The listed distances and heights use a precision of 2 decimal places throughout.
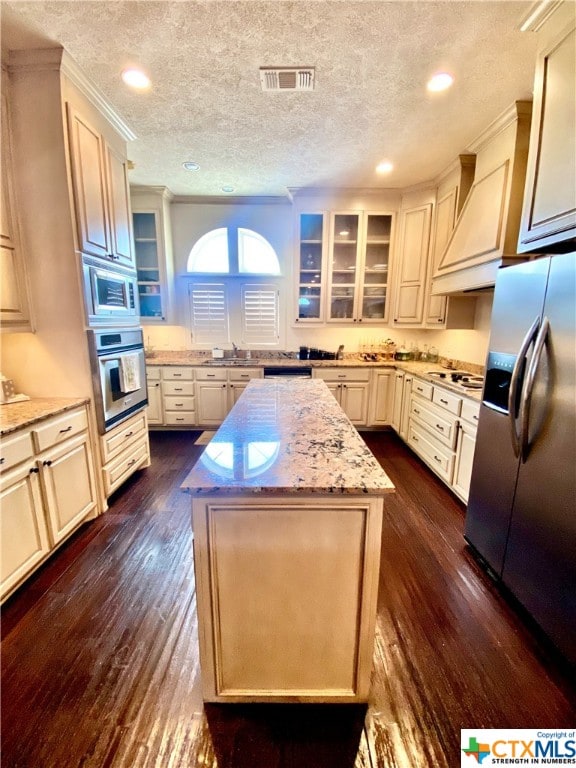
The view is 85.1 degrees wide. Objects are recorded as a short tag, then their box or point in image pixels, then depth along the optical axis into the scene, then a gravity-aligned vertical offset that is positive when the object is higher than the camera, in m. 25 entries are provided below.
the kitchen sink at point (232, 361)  3.96 -0.44
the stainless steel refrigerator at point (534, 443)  1.32 -0.54
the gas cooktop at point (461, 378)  2.58 -0.45
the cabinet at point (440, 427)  2.39 -0.88
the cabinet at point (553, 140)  1.45 +0.93
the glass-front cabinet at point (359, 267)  3.92 +0.78
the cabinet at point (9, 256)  1.85 +0.42
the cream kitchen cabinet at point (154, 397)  3.89 -0.87
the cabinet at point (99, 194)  2.01 +0.94
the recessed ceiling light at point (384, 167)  3.07 +1.61
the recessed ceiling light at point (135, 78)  1.91 +1.53
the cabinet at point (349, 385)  3.92 -0.70
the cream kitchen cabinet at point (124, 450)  2.36 -1.02
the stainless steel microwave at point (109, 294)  2.12 +0.24
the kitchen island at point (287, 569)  1.03 -0.82
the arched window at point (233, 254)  4.24 +0.99
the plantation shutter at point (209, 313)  4.33 +0.20
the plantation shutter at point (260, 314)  4.36 +0.19
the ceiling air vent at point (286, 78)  1.86 +1.51
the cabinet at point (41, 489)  1.56 -0.93
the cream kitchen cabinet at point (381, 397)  3.94 -0.85
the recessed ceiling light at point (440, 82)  1.90 +1.52
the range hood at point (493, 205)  2.21 +0.95
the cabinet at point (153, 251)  3.82 +0.94
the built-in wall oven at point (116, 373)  2.19 -0.35
